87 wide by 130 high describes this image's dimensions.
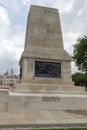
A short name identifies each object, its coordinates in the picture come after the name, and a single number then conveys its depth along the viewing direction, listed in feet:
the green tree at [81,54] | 102.63
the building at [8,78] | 299.17
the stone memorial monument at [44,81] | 26.04
